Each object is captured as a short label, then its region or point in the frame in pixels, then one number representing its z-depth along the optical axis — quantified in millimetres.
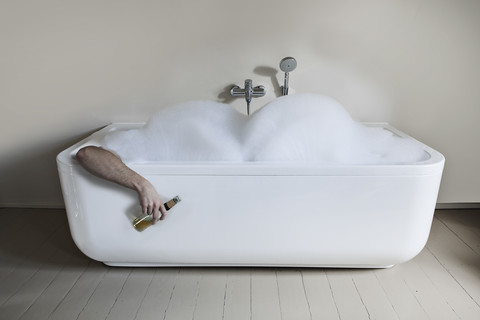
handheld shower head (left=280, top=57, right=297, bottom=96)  2084
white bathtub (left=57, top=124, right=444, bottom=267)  1625
